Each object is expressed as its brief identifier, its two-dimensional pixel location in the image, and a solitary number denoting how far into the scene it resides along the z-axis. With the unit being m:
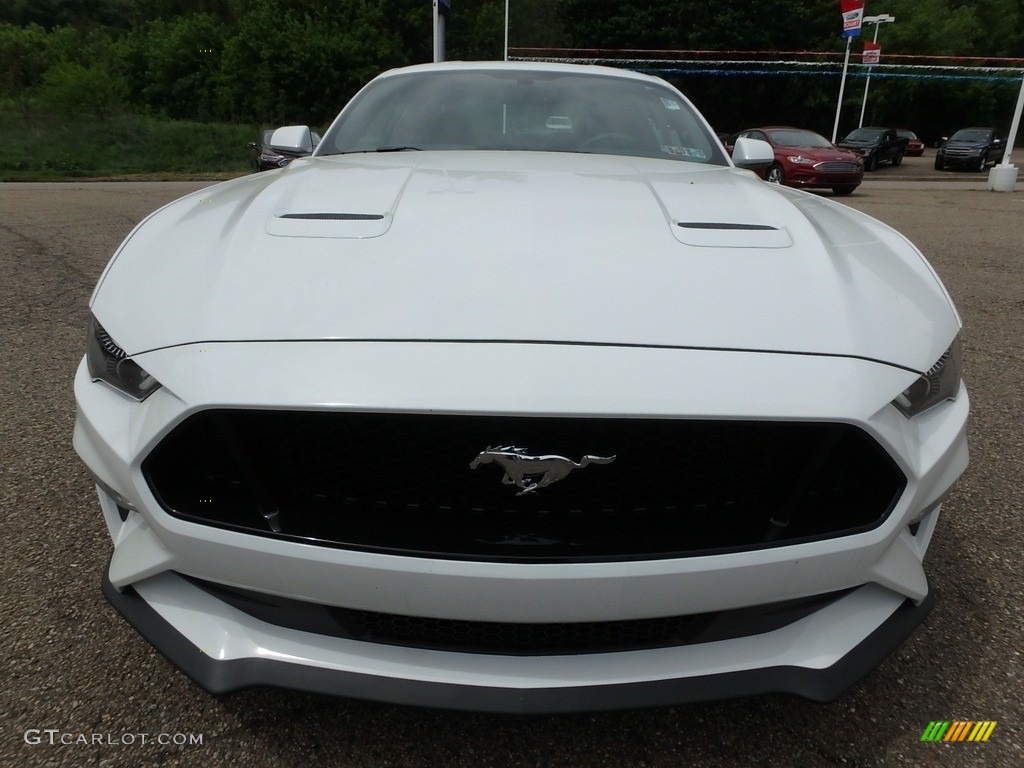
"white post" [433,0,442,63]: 9.92
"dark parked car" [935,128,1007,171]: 24.11
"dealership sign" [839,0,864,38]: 21.62
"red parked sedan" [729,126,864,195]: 13.44
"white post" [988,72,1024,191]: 14.88
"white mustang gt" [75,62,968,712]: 1.08
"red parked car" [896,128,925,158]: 30.88
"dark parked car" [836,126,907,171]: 23.25
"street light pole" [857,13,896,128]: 26.54
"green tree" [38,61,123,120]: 23.30
